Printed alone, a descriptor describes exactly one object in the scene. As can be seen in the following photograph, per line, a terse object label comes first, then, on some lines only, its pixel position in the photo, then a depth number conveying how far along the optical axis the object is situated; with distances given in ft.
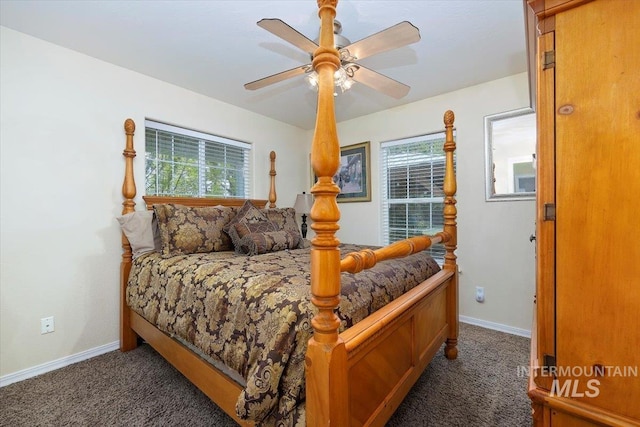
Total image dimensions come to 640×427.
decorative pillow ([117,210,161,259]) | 7.54
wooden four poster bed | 3.01
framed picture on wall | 11.82
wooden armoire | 2.35
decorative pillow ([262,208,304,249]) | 8.81
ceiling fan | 4.55
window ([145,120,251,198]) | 9.04
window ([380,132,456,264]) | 10.30
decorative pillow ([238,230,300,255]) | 7.16
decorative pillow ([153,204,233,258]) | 7.11
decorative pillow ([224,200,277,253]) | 7.64
